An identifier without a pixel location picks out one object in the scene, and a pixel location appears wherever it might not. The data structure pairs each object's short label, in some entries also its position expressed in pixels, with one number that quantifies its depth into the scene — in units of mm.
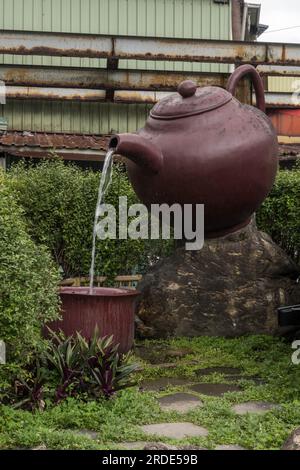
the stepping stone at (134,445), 3664
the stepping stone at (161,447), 3291
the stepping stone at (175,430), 3972
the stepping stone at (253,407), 4492
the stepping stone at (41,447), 3545
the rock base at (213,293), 7086
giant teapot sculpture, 5641
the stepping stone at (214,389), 5089
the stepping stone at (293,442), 3417
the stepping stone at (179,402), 4621
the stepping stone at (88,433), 3885
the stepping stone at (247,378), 5370
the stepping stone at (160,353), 6285
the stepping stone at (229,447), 3727
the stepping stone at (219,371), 5779
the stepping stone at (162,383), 5238
